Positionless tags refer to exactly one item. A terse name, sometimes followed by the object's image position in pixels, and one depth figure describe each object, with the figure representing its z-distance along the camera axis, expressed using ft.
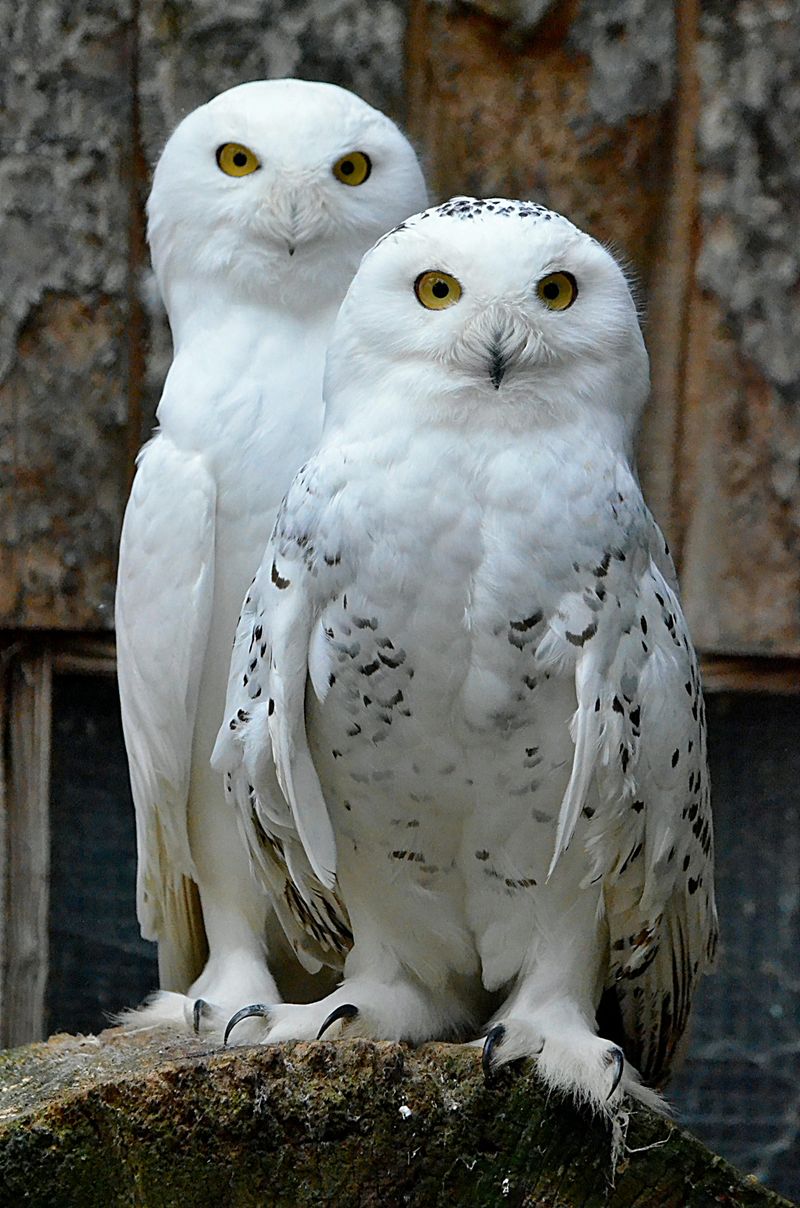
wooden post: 19.47
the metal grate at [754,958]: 19.62
